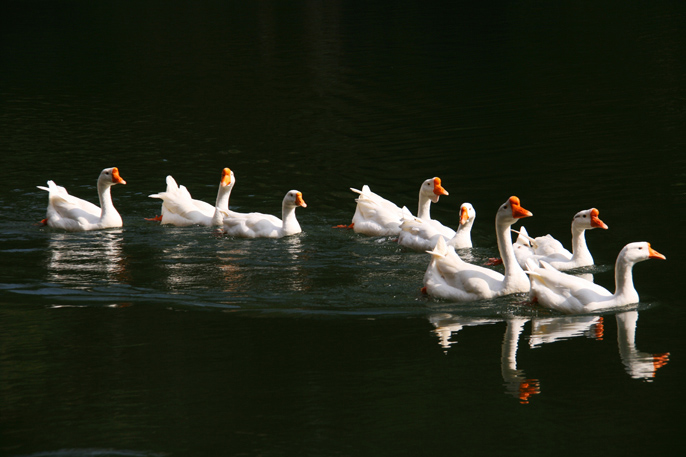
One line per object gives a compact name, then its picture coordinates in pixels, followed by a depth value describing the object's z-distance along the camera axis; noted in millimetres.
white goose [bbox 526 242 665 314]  11086
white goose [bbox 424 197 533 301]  11820
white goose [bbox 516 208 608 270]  13047
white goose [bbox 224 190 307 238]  15961
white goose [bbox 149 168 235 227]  17000
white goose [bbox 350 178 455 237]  15953
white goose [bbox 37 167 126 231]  16797
